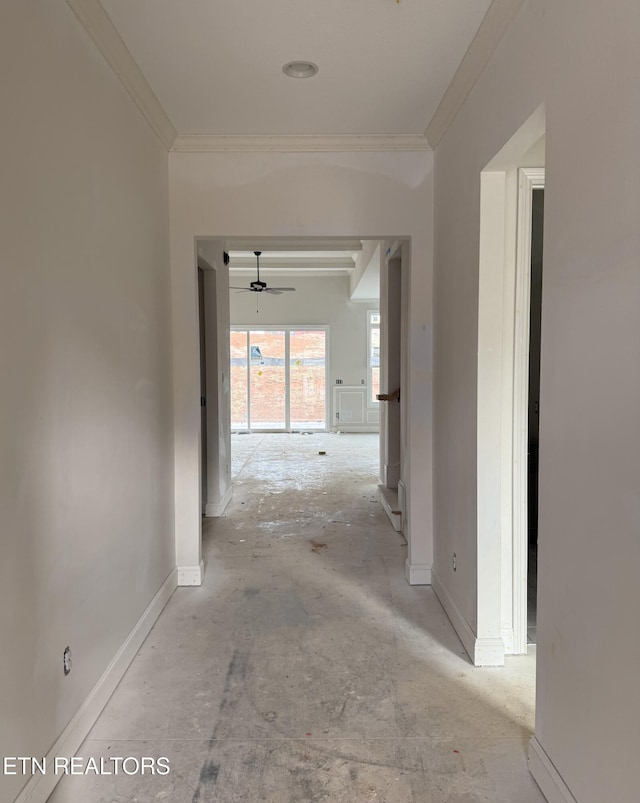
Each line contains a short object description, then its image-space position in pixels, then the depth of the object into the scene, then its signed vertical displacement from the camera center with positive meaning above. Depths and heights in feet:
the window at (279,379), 34.68 -0.58
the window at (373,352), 34.60 +1.14
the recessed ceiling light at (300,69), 7.94 +4.49
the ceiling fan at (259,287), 27.14 +4.24
